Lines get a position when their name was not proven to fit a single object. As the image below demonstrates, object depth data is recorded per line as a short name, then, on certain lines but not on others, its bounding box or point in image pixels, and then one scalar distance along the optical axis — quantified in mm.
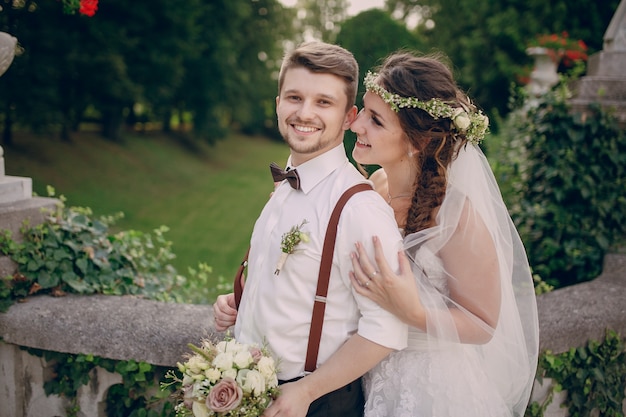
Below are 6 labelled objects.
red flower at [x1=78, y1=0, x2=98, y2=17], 3604
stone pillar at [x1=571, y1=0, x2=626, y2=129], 4273
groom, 1835
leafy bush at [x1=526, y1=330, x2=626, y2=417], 2631
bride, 2012
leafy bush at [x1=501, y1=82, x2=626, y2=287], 3949
